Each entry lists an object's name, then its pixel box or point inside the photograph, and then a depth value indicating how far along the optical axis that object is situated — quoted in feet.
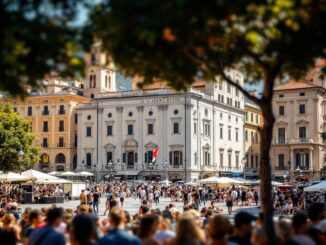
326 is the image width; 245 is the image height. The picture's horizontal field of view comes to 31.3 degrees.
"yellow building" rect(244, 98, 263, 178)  310.82
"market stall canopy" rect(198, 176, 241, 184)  138.94
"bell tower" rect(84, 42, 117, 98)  310.45
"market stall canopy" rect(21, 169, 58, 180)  121.15
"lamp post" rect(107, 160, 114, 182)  258.76
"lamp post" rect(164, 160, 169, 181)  247.21
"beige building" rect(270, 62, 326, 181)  275.39
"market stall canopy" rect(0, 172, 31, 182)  118.48
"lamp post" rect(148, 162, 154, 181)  246.47
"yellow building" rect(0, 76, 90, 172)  293.84
